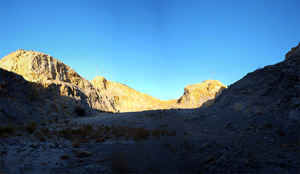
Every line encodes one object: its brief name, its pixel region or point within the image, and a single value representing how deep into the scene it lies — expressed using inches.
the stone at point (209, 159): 222.9
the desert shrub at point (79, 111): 1092.0
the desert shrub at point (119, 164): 211.6
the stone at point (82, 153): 261.5
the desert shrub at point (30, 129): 423.0
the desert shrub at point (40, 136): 343.0
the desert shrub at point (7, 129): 385.0
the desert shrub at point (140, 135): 380.5
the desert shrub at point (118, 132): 431.7
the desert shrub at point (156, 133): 391.1
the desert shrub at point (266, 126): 324.8
